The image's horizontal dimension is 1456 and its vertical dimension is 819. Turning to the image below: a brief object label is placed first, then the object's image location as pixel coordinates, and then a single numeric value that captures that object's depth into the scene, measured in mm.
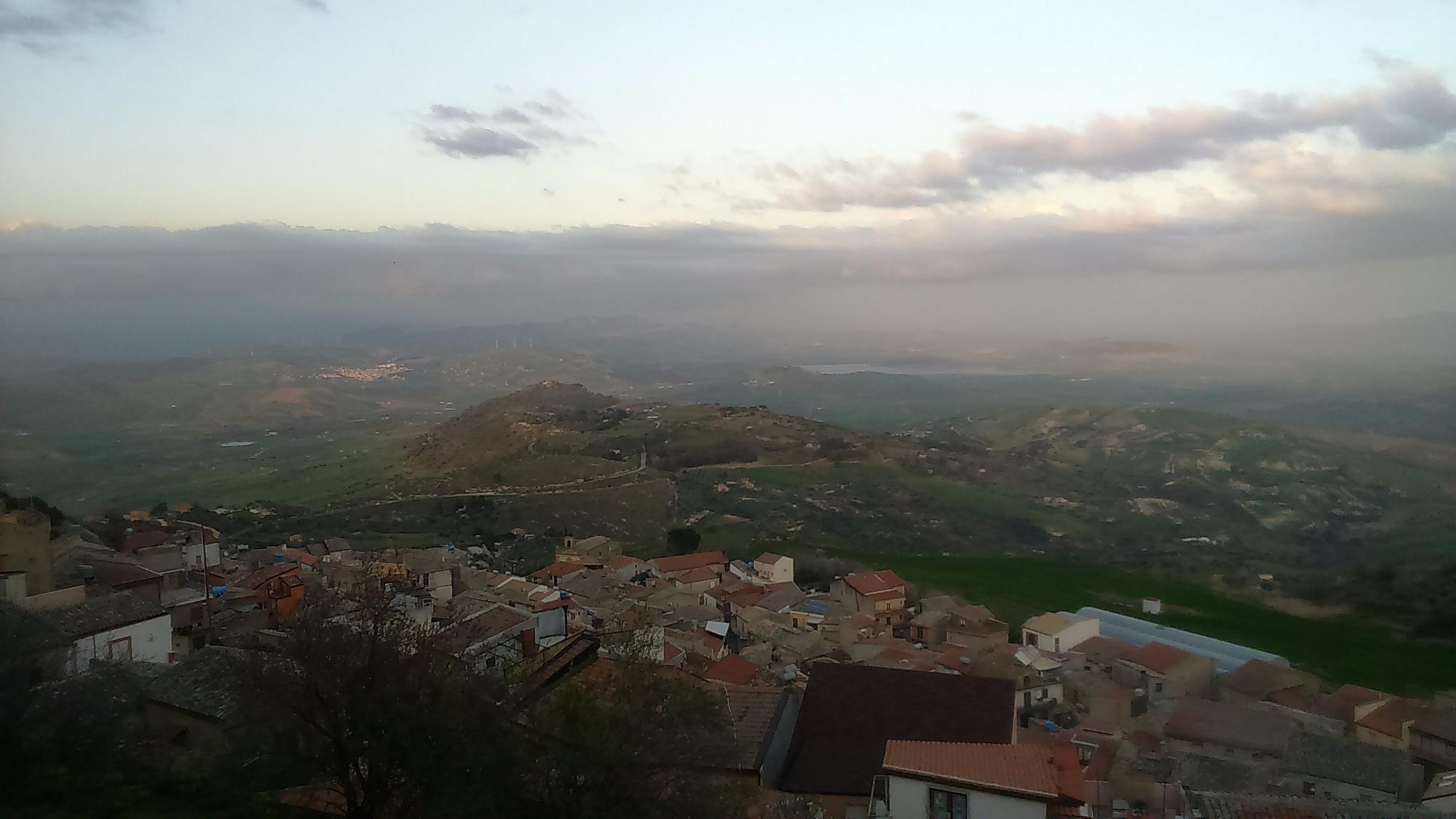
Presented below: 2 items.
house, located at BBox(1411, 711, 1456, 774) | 20719
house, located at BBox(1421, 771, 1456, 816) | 16531
